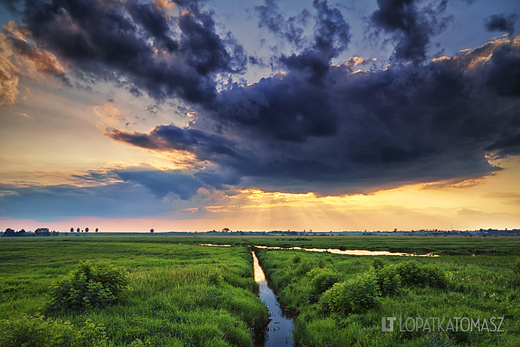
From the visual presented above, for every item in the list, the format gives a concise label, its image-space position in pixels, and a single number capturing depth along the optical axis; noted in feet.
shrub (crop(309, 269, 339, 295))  59.36
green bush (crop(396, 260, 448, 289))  55.57
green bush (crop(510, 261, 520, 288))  53.07
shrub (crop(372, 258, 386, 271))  77.29
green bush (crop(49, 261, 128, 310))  41.98
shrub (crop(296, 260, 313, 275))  88.43
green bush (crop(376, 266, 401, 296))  51.55
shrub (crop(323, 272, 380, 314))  44.65
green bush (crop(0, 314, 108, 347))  22.22
